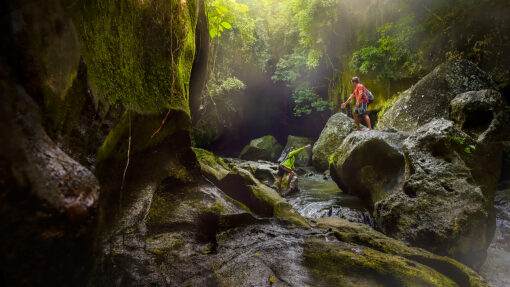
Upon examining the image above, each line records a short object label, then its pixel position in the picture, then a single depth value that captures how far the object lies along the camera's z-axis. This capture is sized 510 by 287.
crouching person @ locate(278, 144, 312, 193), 8.02
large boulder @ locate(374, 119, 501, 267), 3.47
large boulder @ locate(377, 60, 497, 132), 6.20
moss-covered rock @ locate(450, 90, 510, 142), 4.80
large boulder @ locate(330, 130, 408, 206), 4.96
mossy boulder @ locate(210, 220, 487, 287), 2.18
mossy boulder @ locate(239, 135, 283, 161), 17.03
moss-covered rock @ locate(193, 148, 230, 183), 4.71
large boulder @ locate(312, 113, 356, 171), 11.27
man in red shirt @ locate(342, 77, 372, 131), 7.27
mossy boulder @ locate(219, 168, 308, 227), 3.87
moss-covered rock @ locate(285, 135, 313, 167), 14.74
